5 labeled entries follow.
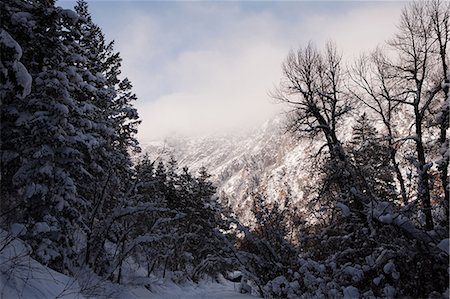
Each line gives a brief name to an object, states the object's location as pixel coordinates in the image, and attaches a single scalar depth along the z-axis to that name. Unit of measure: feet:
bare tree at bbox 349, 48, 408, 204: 50.55
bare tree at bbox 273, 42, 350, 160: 51.39
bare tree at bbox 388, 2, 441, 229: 44.80
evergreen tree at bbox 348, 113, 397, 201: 50.06
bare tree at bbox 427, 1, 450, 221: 44.06
